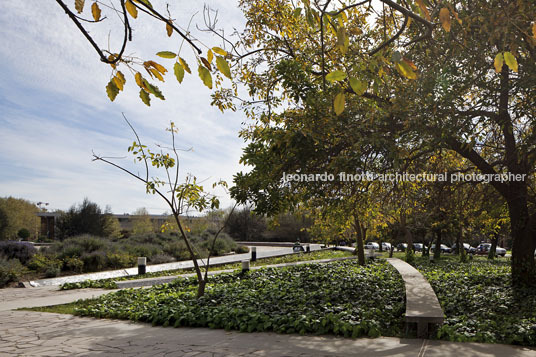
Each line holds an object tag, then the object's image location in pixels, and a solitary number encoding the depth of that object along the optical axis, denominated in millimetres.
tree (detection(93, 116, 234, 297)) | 8945
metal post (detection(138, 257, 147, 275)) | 15516
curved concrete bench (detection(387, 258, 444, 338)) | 5551
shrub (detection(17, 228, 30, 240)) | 48031
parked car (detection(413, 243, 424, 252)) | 47397
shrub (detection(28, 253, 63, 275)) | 15039
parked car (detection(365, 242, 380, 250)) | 47575
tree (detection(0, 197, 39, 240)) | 41853
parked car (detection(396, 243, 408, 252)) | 47694
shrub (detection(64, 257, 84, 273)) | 15820
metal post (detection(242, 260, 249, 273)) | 13703
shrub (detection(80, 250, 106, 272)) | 16531
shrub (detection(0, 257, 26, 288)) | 13200
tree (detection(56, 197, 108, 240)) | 30656
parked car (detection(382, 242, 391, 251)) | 47844
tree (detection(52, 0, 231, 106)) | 2254
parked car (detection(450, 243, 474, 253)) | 39956
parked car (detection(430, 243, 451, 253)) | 44588
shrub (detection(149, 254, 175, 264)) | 19858
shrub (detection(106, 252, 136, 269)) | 17281
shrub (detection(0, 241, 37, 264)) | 15968
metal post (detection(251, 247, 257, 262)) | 21489
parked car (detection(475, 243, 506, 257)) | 43688
